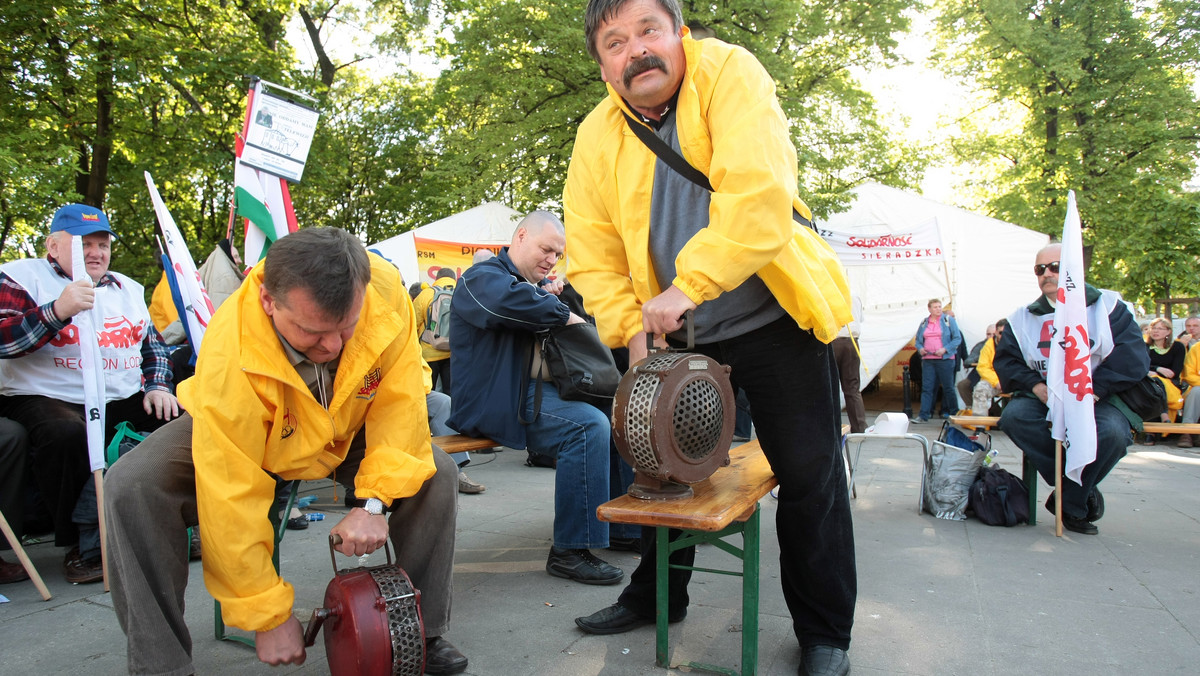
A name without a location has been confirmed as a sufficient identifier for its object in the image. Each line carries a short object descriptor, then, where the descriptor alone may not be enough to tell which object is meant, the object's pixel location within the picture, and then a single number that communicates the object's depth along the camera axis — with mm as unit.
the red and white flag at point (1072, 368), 4402
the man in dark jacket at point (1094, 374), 4605
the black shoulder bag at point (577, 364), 3855
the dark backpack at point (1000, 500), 4852
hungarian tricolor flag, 5395
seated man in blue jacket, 3650
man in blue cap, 3682
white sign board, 5590
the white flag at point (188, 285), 4203
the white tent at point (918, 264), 12023
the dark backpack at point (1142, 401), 4633
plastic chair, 5207
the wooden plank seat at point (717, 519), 2271
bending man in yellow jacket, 2164
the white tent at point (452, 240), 10719
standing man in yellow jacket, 2242
